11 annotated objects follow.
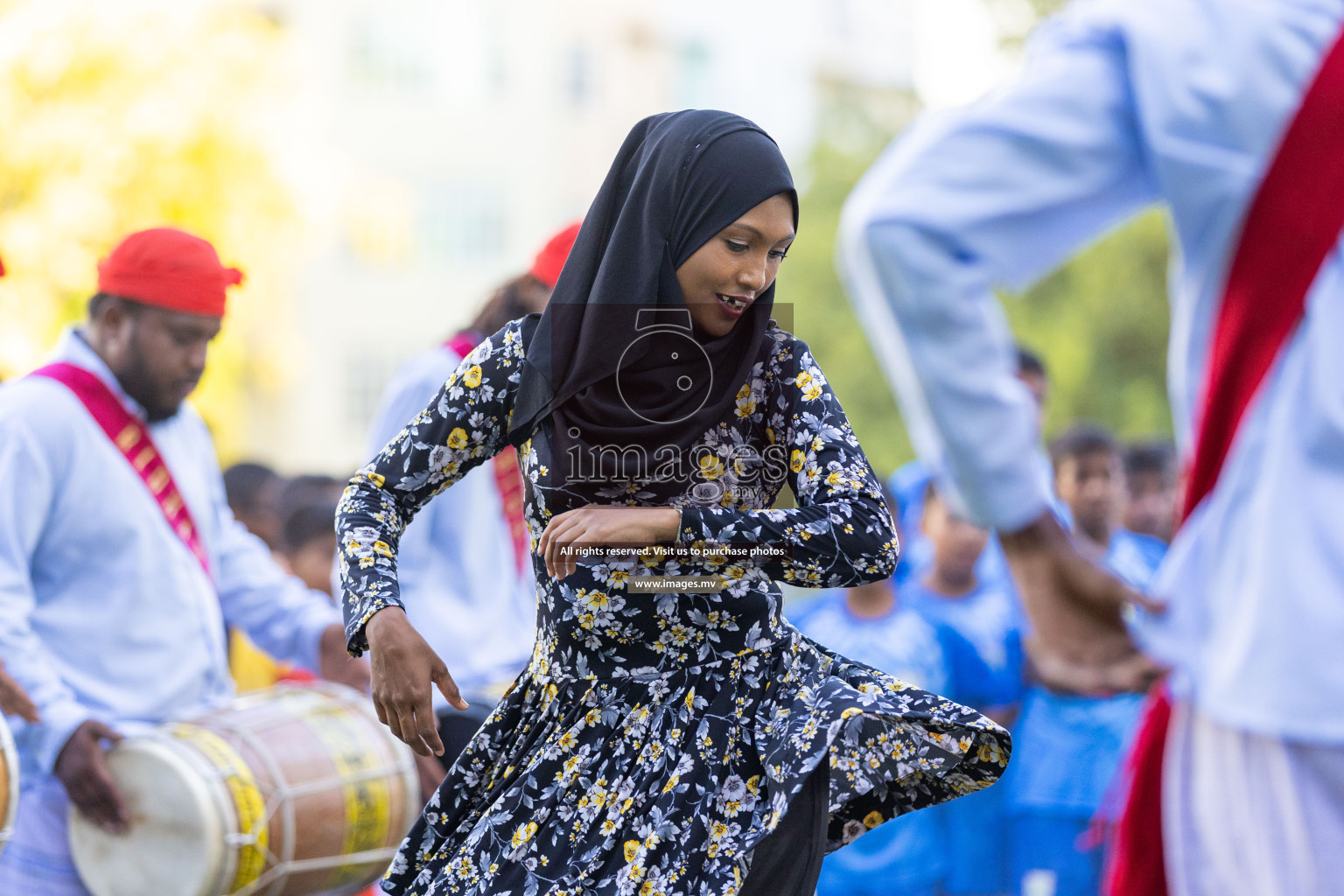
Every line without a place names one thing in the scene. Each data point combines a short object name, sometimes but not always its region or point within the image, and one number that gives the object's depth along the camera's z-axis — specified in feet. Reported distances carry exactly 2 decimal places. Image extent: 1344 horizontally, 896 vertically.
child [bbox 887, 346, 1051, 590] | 49.45
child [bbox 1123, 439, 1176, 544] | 60.85
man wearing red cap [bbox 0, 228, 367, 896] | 27.71
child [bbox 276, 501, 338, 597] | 47.62
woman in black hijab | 17.97
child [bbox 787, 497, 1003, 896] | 44.39
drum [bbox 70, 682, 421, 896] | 28.27
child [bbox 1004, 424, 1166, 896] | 44.62
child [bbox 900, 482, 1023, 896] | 46.37
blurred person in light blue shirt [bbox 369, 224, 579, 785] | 32.22
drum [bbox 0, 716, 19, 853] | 25.98
